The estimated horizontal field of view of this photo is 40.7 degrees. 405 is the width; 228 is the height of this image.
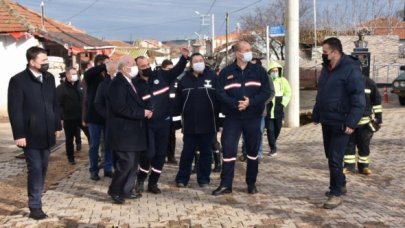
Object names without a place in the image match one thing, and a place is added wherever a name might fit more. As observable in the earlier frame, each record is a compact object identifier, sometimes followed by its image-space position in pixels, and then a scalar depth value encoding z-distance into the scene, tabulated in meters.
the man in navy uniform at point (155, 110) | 7.03
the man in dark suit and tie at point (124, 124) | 6.51
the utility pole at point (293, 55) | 15.95
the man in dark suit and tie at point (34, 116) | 5.92
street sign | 17.19
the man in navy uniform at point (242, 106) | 6.88
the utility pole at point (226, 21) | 50.86
